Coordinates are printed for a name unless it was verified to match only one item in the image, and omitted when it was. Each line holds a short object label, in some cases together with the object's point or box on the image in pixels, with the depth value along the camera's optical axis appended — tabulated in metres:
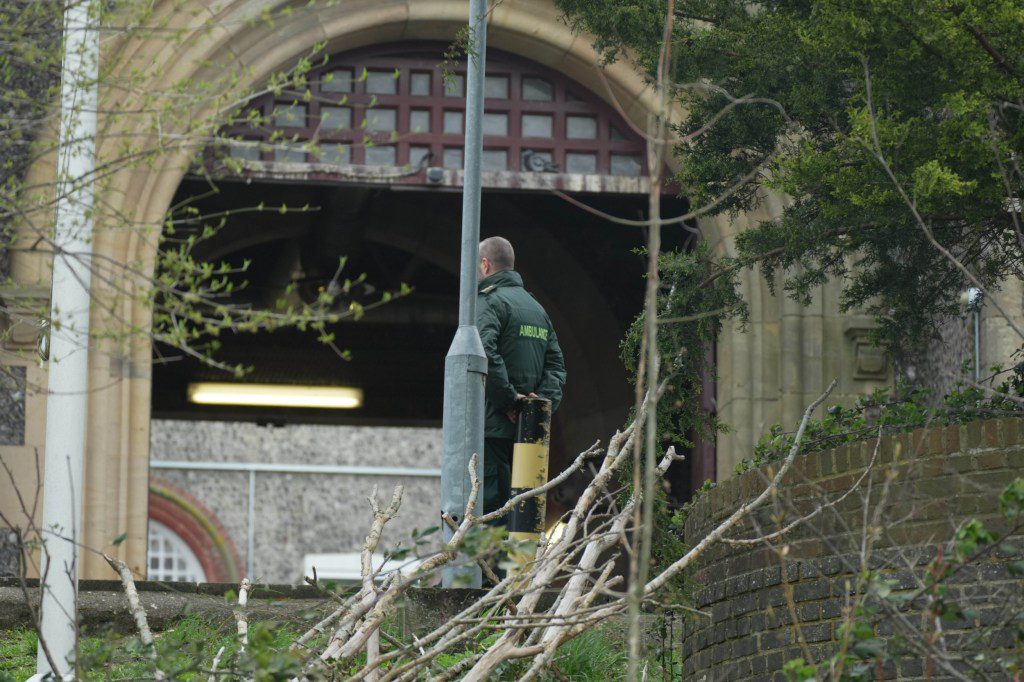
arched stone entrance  24.02
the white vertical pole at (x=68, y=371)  16.94
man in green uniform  18.48
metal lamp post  17.31
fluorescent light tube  45.34
